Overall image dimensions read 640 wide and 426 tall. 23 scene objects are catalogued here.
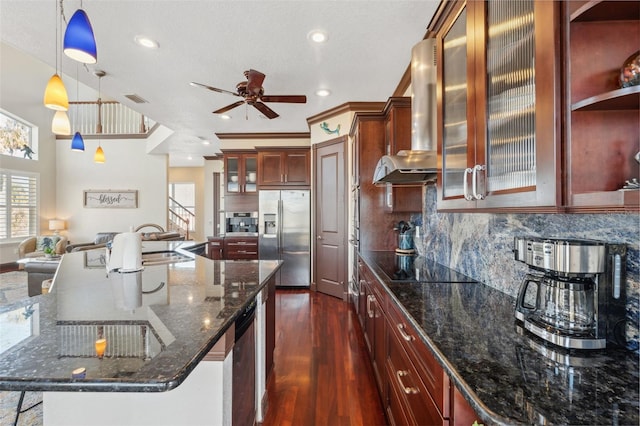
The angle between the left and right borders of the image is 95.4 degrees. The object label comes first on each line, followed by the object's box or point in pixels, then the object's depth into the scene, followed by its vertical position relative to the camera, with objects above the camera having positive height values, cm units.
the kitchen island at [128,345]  72 -38
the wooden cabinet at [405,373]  88 -66
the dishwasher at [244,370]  131 -77
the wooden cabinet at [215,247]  562 -60
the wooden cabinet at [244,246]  553 -58
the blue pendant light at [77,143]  484 +122
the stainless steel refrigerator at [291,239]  513 -42
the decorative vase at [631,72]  72 +36
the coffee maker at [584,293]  89 -25
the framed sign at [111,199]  775 +46
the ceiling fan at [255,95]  288 +129
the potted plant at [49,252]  425 -52
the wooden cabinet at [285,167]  537 +89
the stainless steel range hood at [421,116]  204 +74
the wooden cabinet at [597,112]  77 +27
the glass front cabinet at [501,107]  85 +40
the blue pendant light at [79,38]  174 +108
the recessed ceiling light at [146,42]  270 +165
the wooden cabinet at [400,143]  300 +75
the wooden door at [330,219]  452 -6
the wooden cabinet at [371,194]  343 +25
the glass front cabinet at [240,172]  586 +89
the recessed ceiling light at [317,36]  260 +163
